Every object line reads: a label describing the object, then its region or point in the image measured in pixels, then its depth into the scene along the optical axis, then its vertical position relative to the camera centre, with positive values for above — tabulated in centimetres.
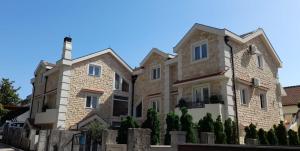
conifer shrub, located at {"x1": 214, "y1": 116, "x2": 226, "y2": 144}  1135 -94
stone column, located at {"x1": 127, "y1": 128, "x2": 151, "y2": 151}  709 -83
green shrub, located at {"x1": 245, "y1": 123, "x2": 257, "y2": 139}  1139 -86
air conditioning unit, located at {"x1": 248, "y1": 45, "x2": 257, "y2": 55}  1616 +496
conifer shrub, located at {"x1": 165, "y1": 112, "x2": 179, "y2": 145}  1110 -39
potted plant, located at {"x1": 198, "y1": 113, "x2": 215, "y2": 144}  1136 -48
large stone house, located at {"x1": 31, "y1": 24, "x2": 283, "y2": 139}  1452 +255
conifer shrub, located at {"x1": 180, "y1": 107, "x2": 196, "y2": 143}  1046 -54
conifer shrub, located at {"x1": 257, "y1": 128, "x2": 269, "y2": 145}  1172 -115
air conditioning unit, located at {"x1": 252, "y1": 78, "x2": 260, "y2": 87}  1534 +241
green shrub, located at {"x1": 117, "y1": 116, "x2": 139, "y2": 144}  1197 -79
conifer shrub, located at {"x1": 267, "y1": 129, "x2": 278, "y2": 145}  1201 -122
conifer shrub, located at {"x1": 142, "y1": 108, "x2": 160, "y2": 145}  1162 -58
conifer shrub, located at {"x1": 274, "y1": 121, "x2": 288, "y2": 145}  1243 -103
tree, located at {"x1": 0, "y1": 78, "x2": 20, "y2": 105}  2985 +289
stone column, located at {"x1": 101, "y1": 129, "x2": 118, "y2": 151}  961 -106
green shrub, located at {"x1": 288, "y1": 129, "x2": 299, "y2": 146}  1232 -124
